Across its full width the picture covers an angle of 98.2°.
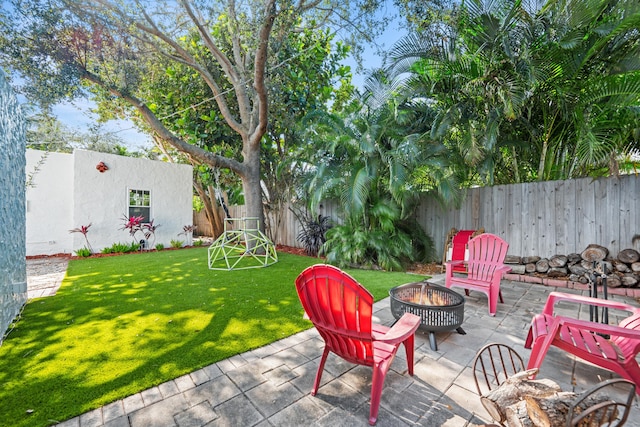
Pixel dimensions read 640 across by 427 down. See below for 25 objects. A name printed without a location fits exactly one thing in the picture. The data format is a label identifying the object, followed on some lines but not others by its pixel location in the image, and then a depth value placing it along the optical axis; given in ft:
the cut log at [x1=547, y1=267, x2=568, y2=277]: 16.16
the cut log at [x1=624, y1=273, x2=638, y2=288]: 13.85
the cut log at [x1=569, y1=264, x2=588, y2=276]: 15.48
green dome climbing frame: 20.47
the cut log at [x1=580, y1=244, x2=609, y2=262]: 14.98
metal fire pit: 8.50
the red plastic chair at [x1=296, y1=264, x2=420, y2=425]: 5.51
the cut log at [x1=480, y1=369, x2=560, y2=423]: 4.10
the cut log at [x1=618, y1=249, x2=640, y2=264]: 14.06
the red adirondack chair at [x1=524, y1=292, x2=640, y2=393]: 5.94
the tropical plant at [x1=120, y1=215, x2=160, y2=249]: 28.81
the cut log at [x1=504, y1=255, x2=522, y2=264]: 17.91
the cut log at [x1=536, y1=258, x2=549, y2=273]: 16.66
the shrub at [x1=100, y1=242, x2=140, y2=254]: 27.78
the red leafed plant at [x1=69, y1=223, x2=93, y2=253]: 26.20
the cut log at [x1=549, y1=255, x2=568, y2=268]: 16.20
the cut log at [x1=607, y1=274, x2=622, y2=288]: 14.16
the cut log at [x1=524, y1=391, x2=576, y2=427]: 3.61
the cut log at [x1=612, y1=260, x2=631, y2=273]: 14.23
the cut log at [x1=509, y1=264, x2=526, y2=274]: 17.43
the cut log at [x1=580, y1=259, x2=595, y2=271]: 15.06
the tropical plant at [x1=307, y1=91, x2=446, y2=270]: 18.49
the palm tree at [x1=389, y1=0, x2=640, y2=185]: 13.93
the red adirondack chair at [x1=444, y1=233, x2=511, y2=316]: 11.30
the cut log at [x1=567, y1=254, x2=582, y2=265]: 15.89
